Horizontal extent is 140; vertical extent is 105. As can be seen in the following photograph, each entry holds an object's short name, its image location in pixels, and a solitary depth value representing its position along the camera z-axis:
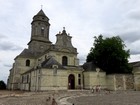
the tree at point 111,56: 24.29
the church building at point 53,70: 19.69
